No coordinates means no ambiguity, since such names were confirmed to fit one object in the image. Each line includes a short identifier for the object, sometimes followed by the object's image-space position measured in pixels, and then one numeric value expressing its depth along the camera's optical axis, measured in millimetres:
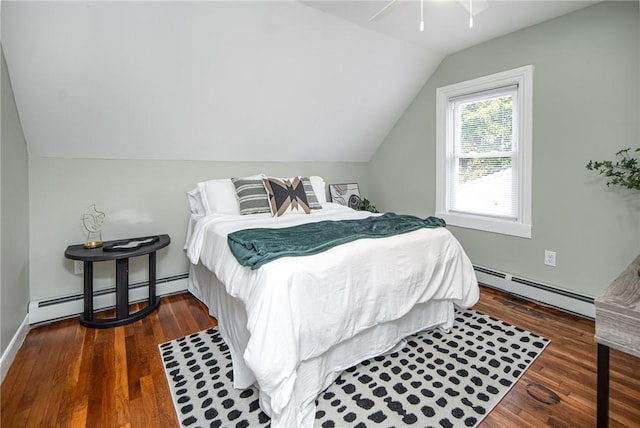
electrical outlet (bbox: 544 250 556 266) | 2764
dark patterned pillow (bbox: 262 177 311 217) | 2795
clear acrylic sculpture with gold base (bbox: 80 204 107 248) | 2643
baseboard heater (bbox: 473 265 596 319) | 2576
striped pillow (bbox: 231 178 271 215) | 2781
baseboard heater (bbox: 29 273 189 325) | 2465
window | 2898
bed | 1425
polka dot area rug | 1542
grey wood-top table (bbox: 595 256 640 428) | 1106
